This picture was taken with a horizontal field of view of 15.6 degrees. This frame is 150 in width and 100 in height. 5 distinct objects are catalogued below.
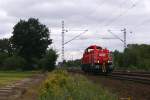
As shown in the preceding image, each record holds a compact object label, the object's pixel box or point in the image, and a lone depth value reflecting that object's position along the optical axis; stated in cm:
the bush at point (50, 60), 8756
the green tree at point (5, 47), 17114
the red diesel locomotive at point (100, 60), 5850
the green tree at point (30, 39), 12025
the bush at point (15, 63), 11719
